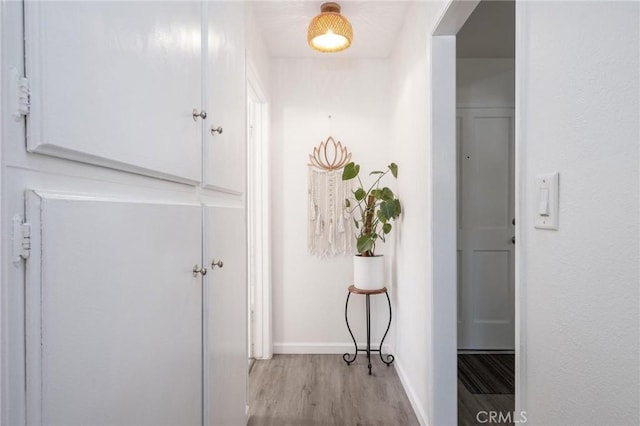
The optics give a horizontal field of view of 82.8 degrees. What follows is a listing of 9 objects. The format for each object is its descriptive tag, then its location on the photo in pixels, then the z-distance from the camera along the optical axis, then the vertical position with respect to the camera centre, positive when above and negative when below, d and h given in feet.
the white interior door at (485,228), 10.37 -0.50
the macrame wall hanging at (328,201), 10.18 +0.26
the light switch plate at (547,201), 2.67 +0.08
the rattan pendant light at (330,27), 7.38 +3.74
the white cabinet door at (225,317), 3.94 -1.34
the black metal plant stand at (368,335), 8.99 -3.27
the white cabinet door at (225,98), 4.01 +1.42
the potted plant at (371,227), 8.62 -0.42
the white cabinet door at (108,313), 1.65 -0.61
